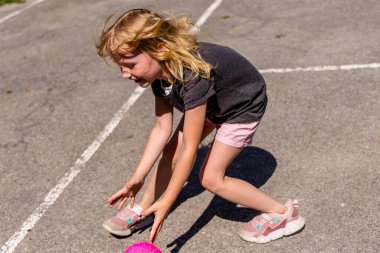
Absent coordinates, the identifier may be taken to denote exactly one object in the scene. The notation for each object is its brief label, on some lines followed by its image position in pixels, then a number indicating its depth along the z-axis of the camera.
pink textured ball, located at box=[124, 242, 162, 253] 3.46
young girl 3.30
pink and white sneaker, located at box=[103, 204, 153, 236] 4.09
